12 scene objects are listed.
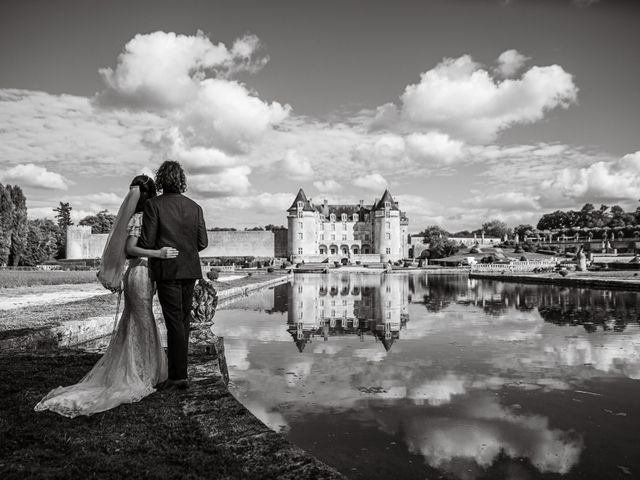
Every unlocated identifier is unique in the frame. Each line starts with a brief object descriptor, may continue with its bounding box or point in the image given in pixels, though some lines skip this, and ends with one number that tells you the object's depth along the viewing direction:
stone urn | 8.31
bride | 4.25
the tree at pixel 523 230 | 114.93
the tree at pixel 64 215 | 103.63
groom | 4.29
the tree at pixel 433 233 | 94.88
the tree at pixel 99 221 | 95.39
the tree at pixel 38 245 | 54.34
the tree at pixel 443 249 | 77.19
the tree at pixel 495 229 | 122.69
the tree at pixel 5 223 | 43.99
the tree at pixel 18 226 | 48.59
